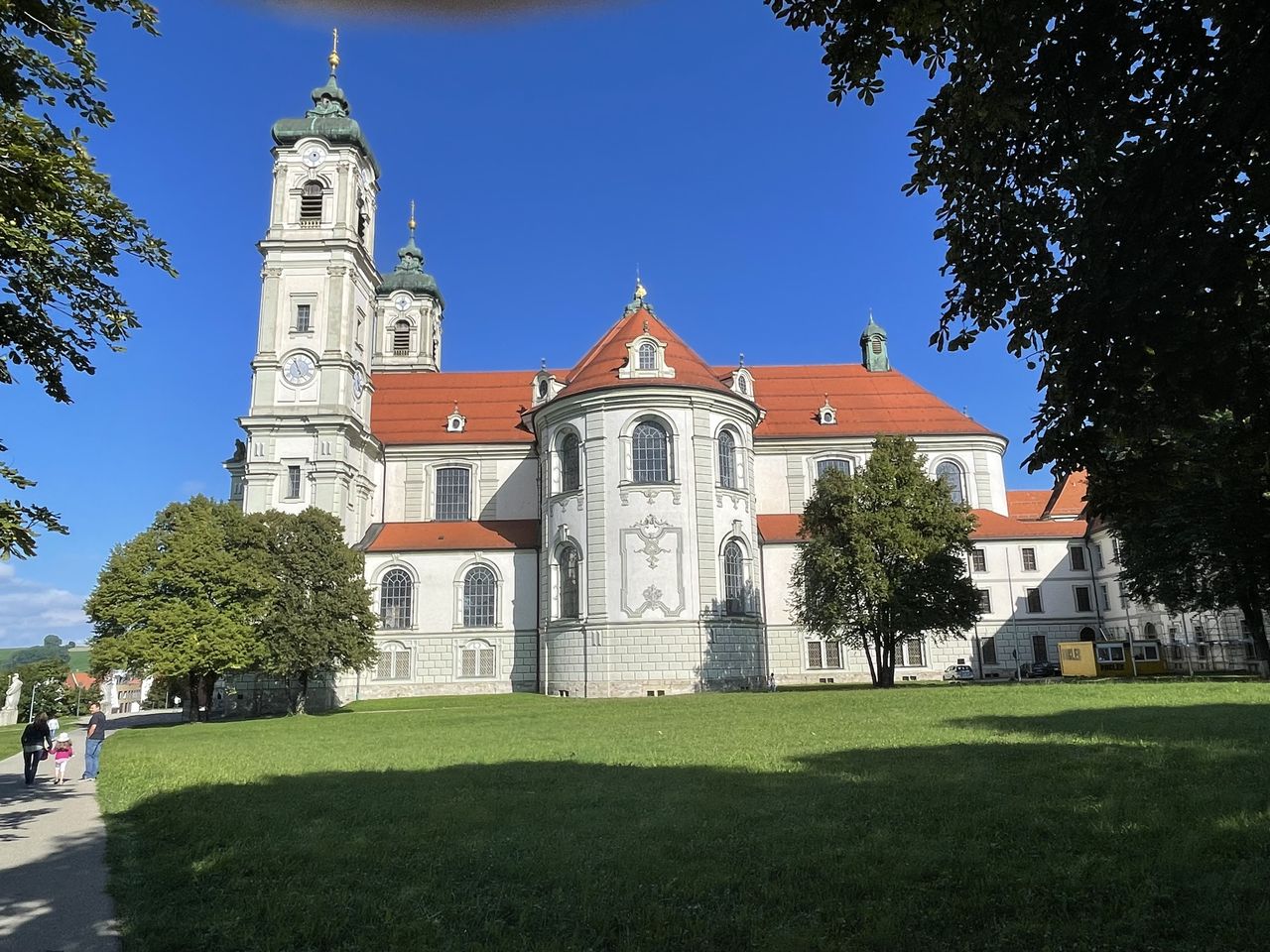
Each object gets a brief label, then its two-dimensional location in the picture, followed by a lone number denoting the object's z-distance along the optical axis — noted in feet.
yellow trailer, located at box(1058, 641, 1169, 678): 141.69
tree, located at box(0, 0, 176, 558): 26.66
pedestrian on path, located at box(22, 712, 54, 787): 53.26
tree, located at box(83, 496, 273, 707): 107.14
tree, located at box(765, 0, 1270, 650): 19.67
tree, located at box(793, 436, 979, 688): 112.06
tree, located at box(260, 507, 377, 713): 114.73
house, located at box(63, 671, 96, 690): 347.36
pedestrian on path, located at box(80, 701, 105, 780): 55.98
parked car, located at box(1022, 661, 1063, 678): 156.25
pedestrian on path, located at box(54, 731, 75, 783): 53.93
